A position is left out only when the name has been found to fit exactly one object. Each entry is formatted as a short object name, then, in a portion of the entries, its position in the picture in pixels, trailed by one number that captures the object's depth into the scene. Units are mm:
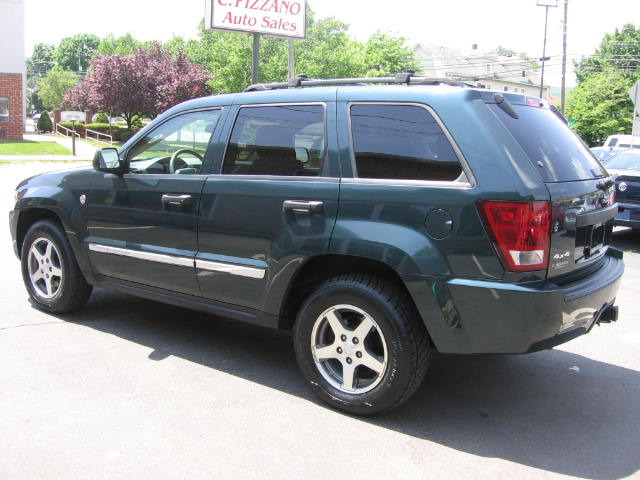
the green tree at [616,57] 61031
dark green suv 3139
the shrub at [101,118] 56125
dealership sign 16125
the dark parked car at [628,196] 9844
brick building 32906
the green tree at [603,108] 55969
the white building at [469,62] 89000
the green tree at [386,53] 57469
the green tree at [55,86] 74188
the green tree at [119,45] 76688
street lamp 38312
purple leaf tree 38219
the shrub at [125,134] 44084
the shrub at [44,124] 48719
